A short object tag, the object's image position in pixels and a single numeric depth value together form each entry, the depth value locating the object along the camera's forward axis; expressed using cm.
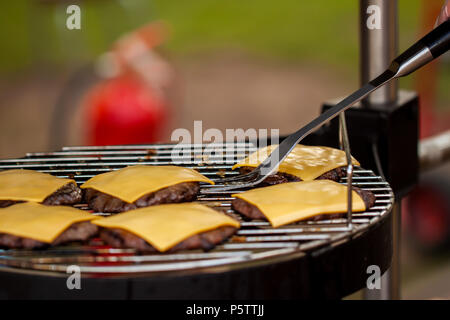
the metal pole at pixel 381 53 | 166
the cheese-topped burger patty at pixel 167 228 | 136
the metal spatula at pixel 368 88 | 145
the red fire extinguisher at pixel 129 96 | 299
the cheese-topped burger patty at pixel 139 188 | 145
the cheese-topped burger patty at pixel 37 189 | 146
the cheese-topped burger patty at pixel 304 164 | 152
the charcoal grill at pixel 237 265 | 133
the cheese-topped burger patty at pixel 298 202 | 141
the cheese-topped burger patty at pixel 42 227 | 138
